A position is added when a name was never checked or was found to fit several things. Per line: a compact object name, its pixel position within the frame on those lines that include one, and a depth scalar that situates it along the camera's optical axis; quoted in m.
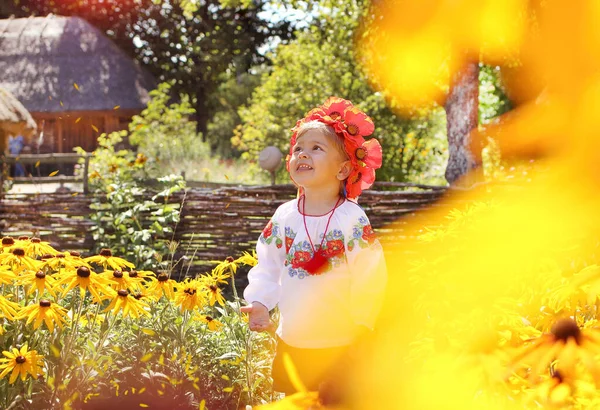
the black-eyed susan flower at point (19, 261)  2.39
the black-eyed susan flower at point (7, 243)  2.50
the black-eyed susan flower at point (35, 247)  2.63
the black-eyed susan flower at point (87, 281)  2.17
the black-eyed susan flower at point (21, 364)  2.06
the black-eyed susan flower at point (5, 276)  2.11
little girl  2.25
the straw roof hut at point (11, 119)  12.06
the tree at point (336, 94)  11.45
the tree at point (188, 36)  25.44
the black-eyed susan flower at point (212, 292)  2.70
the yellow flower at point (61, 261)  2.34
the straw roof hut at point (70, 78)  19.98
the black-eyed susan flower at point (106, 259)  2.46
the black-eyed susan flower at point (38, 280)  2.18
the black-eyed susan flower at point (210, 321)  2.76
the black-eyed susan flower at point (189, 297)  2.59
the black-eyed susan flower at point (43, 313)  2.07
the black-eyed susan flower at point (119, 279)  2.35
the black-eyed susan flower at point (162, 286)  2.57
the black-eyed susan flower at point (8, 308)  1.98
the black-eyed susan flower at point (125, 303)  2.25
